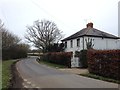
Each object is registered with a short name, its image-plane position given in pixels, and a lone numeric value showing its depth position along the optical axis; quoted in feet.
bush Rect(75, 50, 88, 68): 41.40
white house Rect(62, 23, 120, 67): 54.32
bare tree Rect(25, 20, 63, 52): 100.39
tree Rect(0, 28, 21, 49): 74.78
